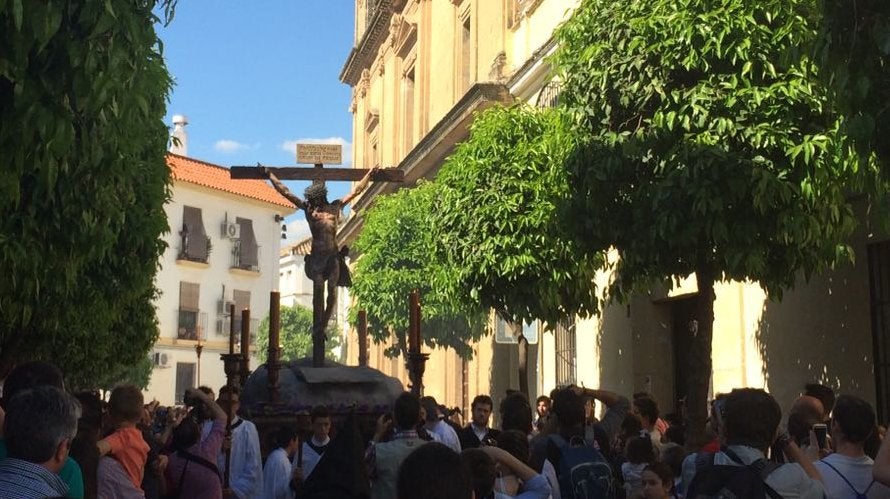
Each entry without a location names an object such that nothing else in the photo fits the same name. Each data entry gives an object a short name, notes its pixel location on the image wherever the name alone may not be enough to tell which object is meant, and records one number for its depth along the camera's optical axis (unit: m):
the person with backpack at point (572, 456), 5.30
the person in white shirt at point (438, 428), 8.11
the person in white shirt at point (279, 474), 7.61
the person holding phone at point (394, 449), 5.53
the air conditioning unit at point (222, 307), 49.53
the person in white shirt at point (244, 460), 7.70
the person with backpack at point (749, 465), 3.84
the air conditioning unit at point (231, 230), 50.56
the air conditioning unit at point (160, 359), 46.03
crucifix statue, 12.55
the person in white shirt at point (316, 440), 7.99
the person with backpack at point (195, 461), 6.54
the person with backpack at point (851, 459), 4.57
